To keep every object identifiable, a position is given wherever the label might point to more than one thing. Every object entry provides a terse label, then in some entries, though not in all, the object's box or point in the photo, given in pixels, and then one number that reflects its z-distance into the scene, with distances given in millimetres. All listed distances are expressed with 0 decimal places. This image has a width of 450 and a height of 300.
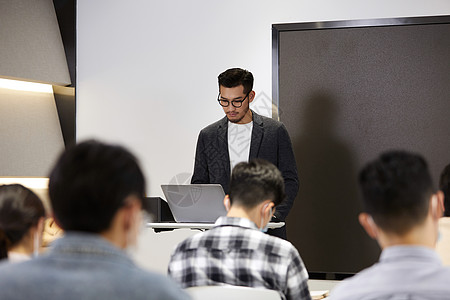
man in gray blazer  4956
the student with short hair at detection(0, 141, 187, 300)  1815
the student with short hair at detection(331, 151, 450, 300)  2336
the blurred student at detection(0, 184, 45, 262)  2925
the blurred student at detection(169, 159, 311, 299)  3503
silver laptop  4357
